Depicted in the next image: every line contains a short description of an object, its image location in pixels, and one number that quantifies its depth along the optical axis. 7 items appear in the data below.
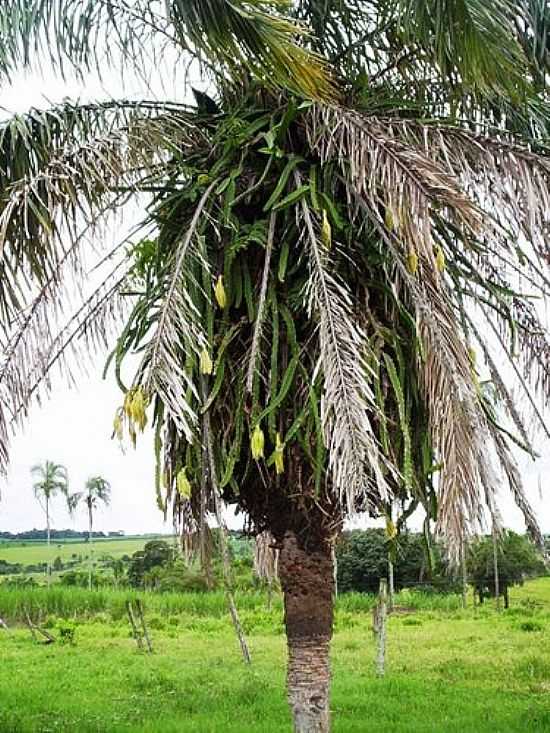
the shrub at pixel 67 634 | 15.73
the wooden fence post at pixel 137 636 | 14.72
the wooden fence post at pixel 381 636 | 11.05
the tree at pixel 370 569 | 20.48
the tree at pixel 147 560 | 26.52
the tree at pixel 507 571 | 17.70
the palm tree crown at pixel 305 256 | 3.96
